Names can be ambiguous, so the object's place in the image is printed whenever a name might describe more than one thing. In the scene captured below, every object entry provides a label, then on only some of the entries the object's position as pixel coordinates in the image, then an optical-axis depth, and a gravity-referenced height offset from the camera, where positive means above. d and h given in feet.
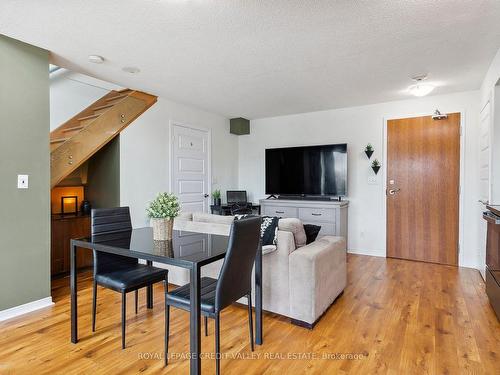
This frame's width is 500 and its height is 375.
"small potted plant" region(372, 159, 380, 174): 15.58 +1.04
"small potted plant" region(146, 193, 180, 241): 6.90 -0.66
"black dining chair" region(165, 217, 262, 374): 5.67 -1.88
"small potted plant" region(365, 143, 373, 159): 15.80 +1.85
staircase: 11.00 +2.36
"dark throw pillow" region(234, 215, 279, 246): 8.19 -1.24
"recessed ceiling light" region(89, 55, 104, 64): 9.83 +4.15
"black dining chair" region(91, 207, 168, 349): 7.01 -2.06
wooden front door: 14.01 -0.10
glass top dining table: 5.14 -1.28
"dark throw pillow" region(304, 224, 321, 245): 9.12 -1.40
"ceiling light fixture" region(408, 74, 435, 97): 12.33 +4.07
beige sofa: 7.78 -2.32
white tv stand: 15.30 -1.39
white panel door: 15.79 +1.01
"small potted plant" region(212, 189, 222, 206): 17.76 -0.70
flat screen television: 16.07 +0.85
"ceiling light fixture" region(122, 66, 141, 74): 10.82 +4.19
